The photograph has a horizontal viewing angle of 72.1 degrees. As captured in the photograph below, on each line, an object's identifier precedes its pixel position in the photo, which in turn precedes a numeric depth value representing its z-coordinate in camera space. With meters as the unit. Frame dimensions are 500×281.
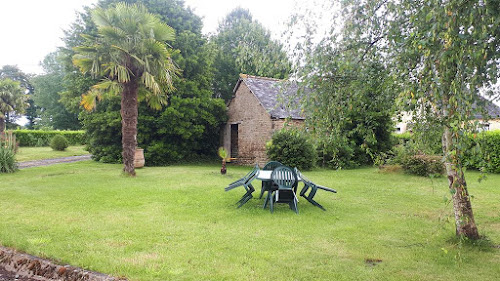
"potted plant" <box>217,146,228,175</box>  14.18
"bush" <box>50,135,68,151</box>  27.53
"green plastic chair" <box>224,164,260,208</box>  7.71
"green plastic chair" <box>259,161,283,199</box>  7.74
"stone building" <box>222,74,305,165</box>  17.84
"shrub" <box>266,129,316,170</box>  16.41
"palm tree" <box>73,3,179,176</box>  12.03
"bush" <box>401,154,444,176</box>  13.55
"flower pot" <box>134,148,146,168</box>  16.75
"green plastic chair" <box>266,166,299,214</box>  7.32
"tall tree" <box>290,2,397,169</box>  4.54
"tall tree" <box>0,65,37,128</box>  52.97
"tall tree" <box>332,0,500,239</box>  2.53
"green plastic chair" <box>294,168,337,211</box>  7.53
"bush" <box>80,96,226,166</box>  18.53
